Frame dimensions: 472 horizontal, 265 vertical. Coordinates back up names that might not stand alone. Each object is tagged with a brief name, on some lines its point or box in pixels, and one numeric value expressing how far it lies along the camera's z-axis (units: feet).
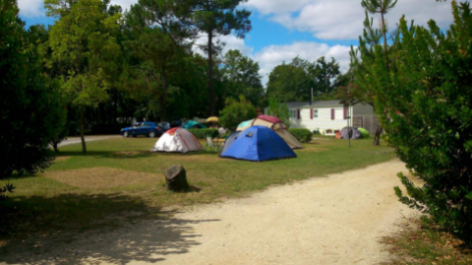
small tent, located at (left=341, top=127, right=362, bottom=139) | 91.97
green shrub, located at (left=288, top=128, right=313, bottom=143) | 77.46
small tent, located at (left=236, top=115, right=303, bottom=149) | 62.08
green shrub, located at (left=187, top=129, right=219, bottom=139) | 89.26
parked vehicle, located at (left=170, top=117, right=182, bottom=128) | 128.26
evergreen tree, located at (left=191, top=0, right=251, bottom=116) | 100.83
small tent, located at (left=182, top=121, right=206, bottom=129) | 112.68
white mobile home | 107.24
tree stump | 28.84
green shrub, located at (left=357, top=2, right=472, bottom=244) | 14.90
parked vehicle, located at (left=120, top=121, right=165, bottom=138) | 102.63
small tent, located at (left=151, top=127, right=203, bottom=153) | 58.13
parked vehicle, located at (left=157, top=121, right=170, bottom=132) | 106.95
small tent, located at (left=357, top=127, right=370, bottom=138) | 94.38
